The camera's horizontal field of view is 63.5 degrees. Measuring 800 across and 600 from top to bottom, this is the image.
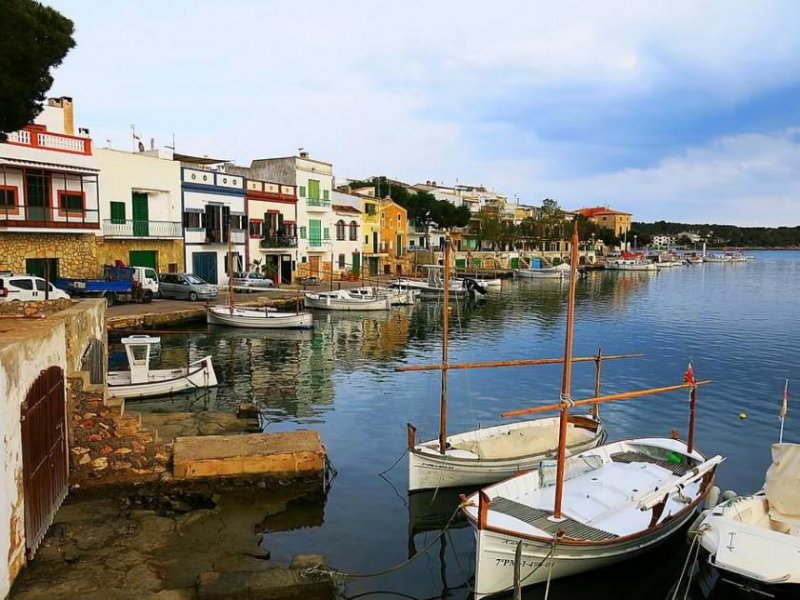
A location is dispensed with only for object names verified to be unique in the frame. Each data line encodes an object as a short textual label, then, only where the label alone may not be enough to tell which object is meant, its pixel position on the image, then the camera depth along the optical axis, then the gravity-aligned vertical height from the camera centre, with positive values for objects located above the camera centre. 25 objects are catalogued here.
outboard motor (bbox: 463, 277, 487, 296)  62.79 -4.07
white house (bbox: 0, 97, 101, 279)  33.28 +2.16
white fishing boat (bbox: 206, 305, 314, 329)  37.12 -4.45
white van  28.50 -2.22
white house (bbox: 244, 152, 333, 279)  58.12 +3.86
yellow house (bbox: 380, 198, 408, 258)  74.46 +1.83
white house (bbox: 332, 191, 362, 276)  64.50 +0.74
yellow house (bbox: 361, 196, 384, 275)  70.62 +1.17
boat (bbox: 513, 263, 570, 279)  88.44 -3.76
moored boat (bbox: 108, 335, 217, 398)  20.97 -4.73
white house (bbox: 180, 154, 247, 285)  45.97 +1.63
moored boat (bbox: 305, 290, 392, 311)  47.12 -4.31
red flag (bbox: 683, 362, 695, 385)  14.66 -2.95
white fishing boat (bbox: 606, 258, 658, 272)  115.00 -3.30
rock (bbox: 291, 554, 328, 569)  10.16 -5.05
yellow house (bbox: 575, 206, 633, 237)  170.25 +7.42
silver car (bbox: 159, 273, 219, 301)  41.28 -3.04
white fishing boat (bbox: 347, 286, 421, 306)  50.12 -4.04
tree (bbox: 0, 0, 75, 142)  15.55 +4.58
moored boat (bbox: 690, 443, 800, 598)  9.77 -4.72
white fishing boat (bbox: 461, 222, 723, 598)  10.39 -4.88
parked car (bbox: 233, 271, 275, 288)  47.84 -2.93
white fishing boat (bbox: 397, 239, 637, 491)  14.55 -4.86
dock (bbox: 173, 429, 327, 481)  13.42 -4.57
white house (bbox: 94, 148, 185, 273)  40.31 +1.98
